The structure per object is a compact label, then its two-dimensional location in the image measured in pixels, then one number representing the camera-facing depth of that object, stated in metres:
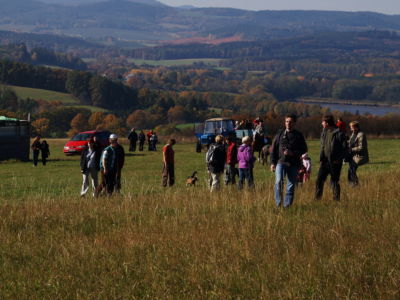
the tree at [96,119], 122.06
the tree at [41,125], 108.62
